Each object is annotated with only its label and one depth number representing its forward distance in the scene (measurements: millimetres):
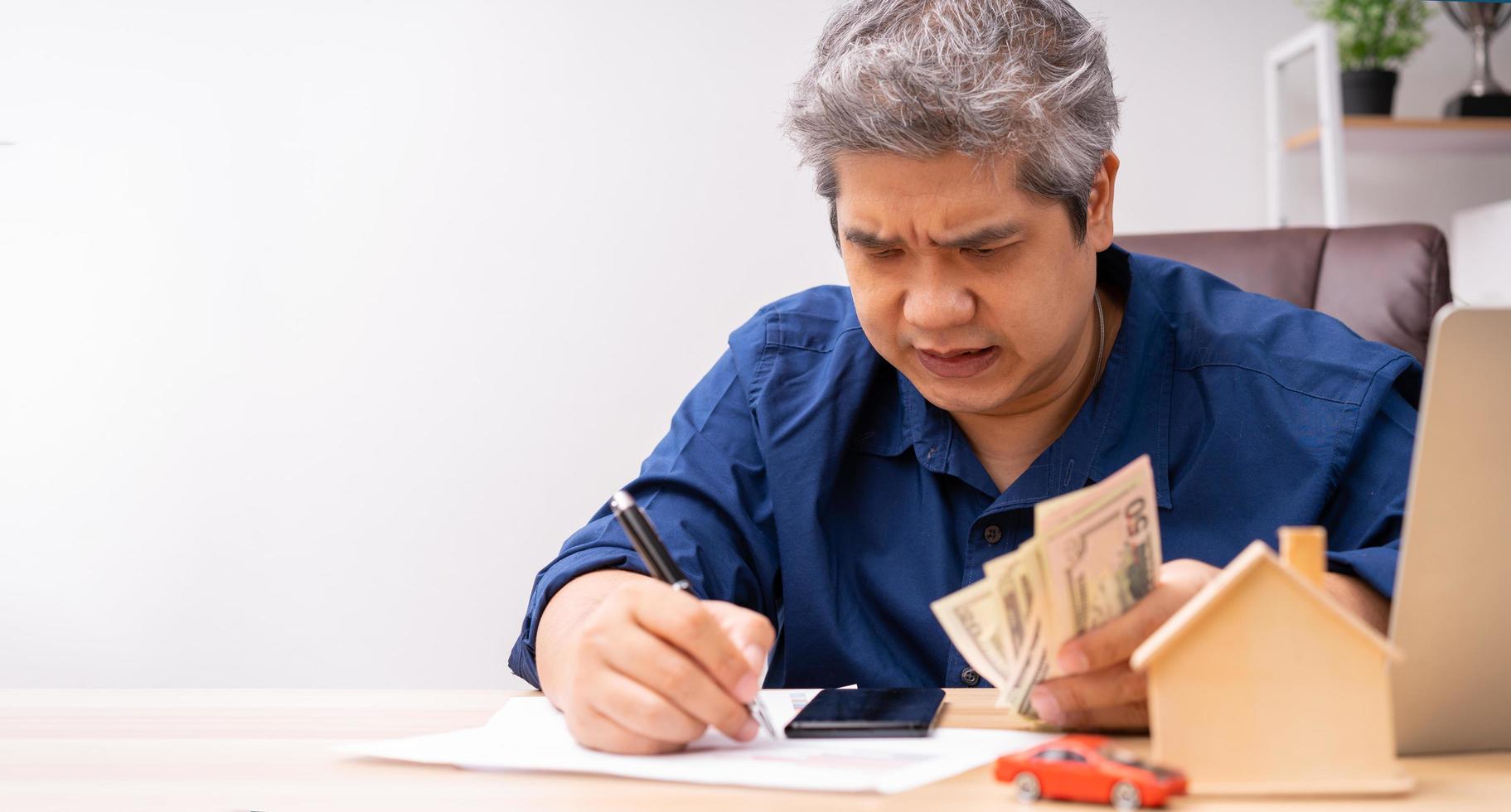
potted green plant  2859
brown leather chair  1677
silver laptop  625
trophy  2902
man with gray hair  1050
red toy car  619
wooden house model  615
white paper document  696
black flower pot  2854
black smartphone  809
